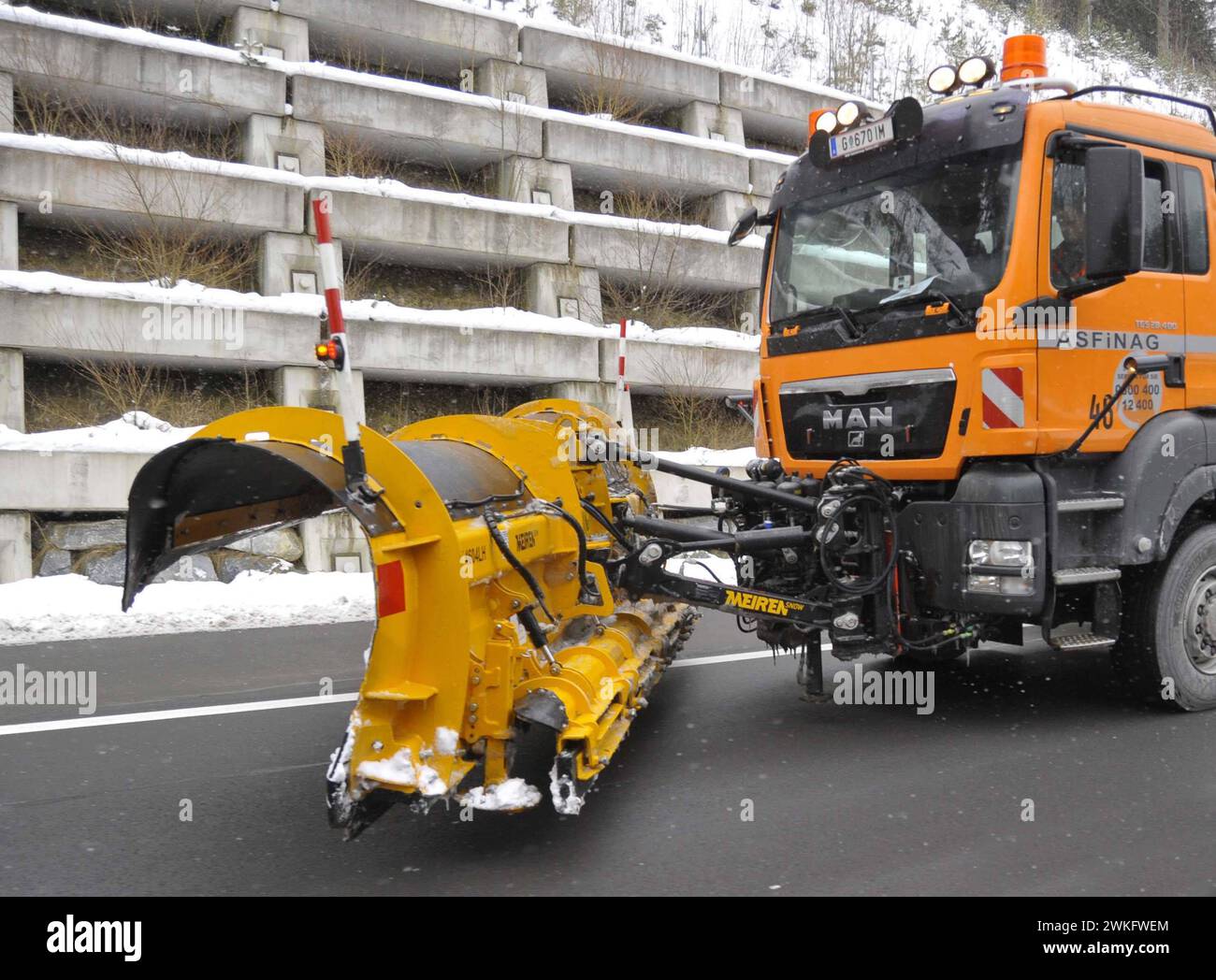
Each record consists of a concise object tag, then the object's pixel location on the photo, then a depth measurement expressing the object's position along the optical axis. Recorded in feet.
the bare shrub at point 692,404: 56.13
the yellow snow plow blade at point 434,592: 12.03
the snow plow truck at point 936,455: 14.80
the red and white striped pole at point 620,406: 20.34
